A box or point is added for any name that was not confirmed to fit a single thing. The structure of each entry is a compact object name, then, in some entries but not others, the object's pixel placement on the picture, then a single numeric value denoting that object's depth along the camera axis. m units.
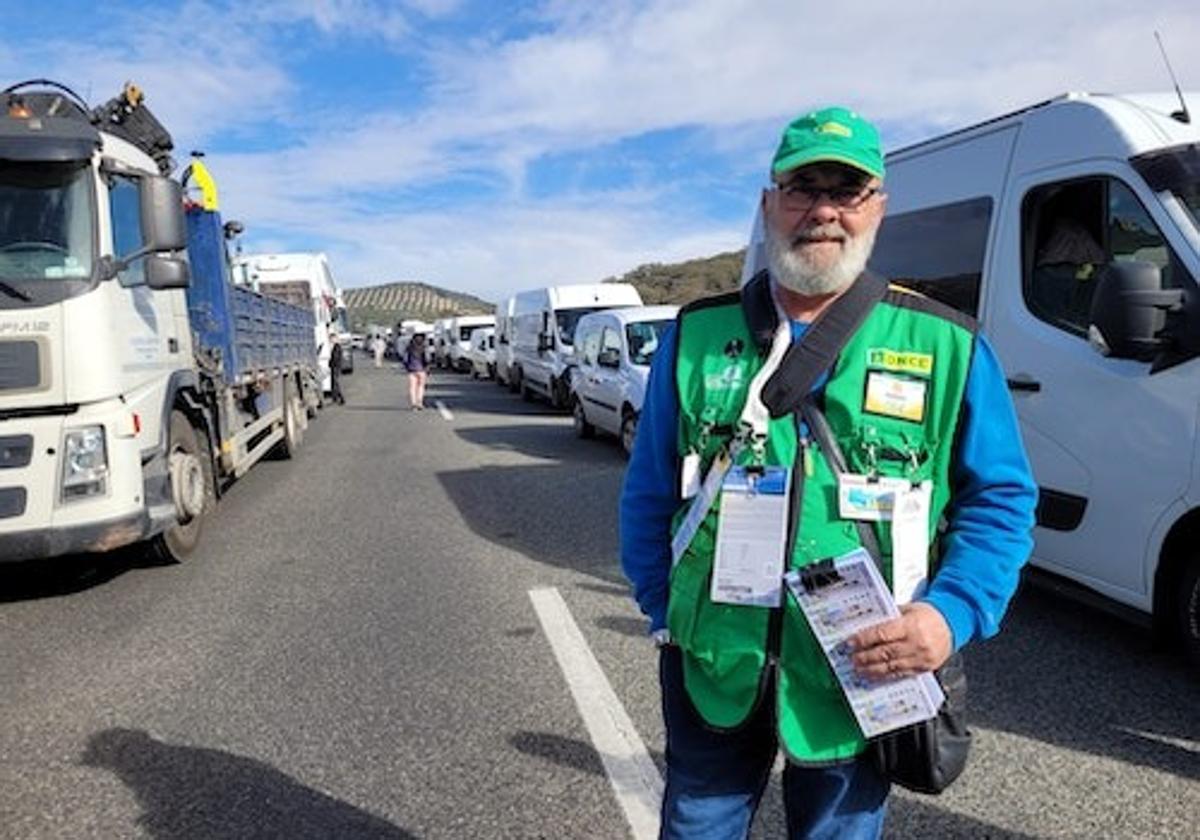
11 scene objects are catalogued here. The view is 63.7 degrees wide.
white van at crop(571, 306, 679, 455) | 11.33
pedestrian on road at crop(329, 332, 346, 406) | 22.62
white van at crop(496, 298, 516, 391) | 24.20
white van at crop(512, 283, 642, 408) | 18.19
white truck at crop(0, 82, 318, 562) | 5.31
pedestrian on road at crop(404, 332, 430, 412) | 19.50
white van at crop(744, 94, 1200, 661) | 3.71
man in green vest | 1.72
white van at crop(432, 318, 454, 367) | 40.19
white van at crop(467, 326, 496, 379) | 31.05
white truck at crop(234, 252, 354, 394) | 21.78
